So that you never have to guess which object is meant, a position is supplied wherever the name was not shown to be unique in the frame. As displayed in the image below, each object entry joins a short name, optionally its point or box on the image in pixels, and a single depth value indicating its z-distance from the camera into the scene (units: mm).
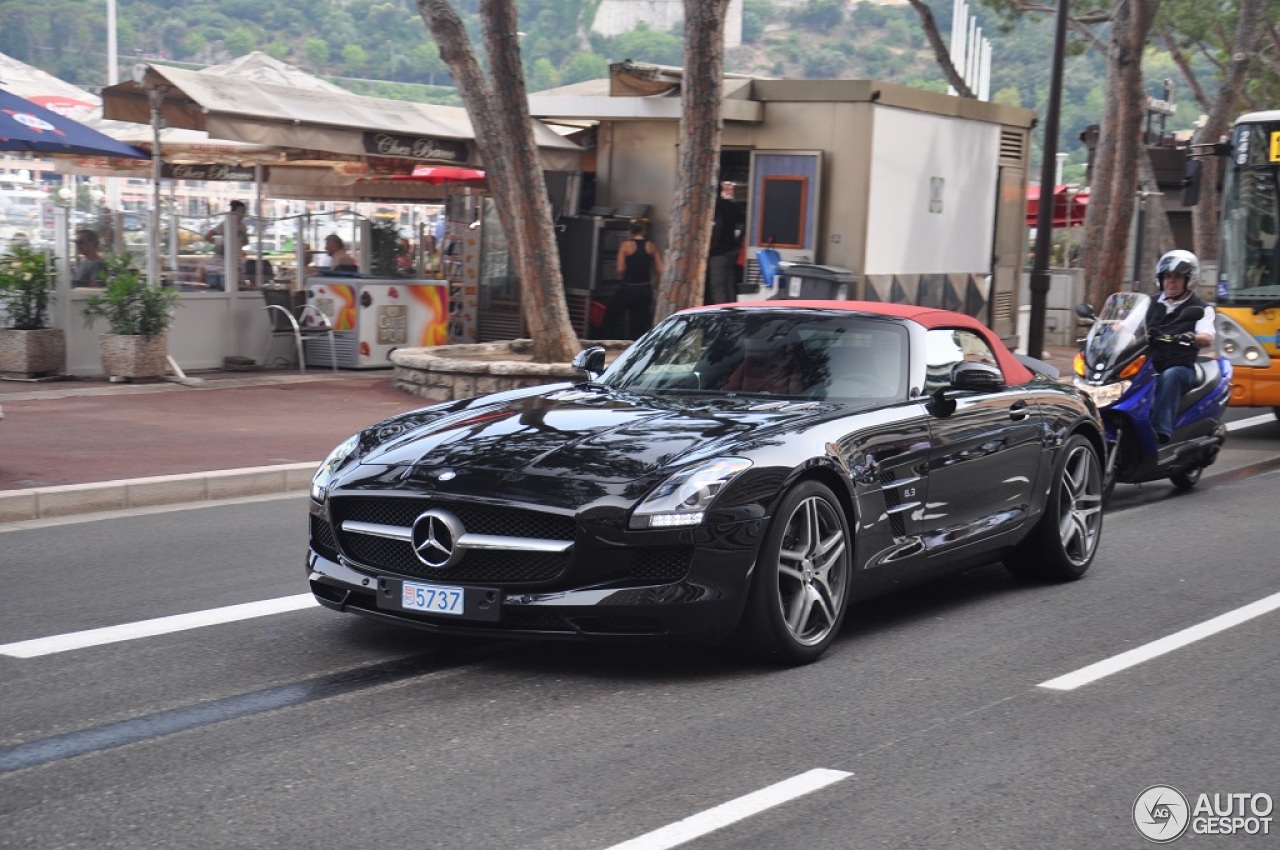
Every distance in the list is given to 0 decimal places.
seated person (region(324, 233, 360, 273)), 21000
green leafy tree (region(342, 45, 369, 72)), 91438
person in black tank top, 21855
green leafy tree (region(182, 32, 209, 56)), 90688
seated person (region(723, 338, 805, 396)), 7523
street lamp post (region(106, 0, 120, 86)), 46656
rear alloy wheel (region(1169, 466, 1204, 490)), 12883
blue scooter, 11633
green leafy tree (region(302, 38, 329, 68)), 91438
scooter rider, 12016
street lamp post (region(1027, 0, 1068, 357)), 19312
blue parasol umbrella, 15945
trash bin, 20797
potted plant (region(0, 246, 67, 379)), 17297
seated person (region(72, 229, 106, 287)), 17859
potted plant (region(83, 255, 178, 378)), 17250
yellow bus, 16531
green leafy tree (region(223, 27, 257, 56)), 89688
